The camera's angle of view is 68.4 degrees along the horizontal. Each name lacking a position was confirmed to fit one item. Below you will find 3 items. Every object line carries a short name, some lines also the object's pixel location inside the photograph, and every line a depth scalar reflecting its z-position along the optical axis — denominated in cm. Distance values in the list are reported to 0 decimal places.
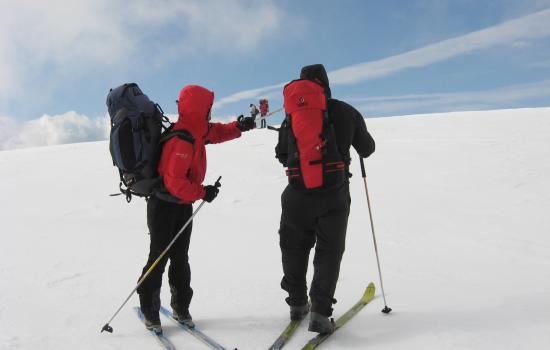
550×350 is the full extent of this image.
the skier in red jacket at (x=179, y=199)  367
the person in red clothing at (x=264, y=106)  2312
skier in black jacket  378
